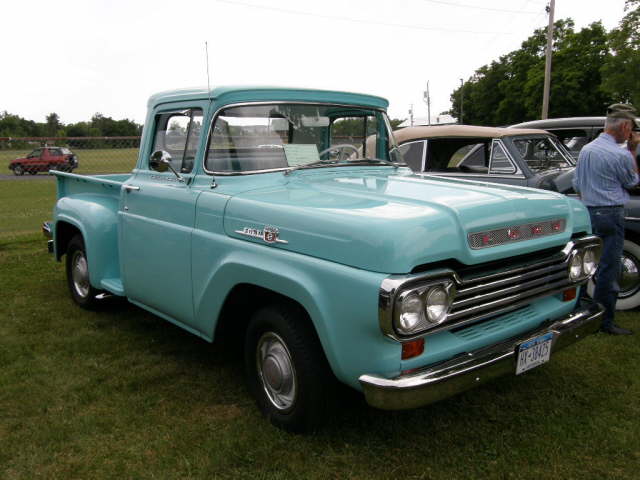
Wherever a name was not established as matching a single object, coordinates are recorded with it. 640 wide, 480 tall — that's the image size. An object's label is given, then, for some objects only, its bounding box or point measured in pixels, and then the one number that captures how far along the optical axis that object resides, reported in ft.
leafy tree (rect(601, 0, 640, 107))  115.24
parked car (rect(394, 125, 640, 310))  23.26
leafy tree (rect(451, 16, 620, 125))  149.28
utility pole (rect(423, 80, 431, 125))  224.94
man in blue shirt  14.34
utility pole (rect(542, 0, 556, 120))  80.59
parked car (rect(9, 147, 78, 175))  70.11
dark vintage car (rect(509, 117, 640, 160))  31.60
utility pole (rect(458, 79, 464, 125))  223.32
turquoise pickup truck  8.06
